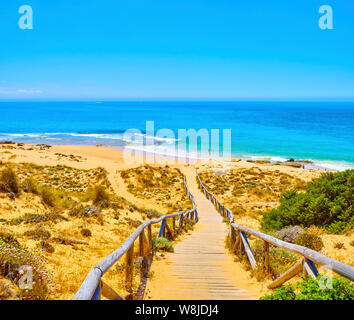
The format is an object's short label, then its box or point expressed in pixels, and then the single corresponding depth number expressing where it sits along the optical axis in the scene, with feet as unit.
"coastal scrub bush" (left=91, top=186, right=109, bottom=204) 47.12
